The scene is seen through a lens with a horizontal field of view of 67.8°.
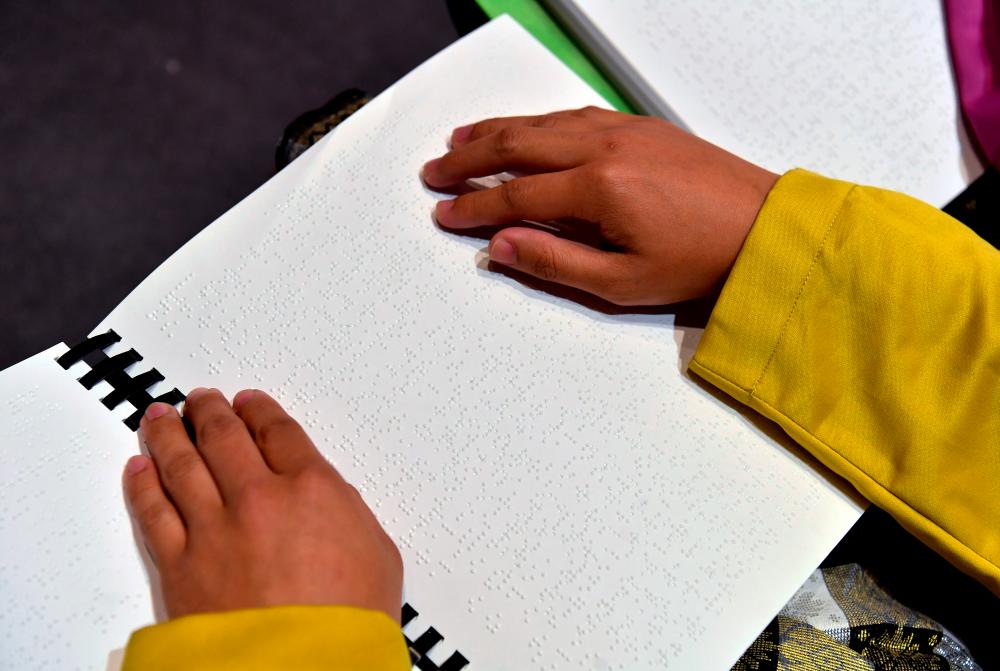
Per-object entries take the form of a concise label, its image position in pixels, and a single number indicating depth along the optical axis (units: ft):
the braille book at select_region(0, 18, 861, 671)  1.44
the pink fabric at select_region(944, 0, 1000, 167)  2.10
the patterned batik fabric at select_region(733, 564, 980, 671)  1.65
